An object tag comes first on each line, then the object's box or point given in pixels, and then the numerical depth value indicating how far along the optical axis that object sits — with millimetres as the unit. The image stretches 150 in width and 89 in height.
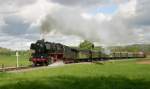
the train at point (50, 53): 27000
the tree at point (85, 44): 67794
